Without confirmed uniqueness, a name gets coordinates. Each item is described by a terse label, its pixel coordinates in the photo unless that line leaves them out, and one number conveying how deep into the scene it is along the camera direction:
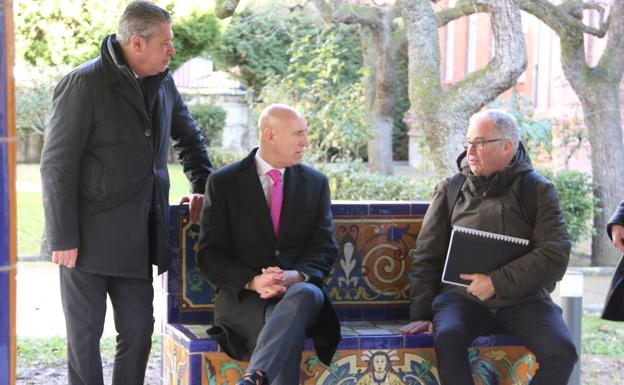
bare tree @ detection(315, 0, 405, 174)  15.02
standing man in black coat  4.29
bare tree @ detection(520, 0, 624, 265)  10.43
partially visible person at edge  4.82
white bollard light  5.28
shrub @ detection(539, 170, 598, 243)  11.07
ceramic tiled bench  4.70
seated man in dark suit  4.57
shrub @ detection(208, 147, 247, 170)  14.78
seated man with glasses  4.62
